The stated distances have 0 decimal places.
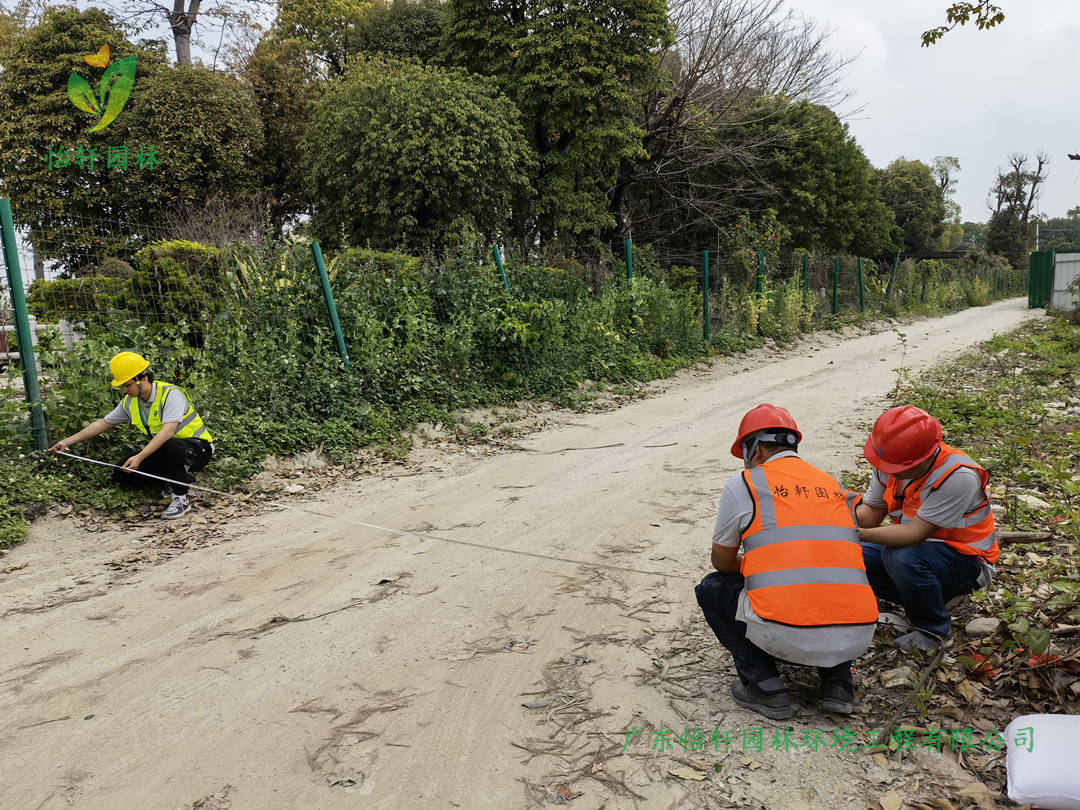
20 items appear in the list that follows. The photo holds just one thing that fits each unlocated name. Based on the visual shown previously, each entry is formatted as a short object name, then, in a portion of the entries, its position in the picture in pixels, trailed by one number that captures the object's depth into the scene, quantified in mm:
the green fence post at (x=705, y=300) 14469
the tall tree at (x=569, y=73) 15953
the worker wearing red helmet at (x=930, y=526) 3010
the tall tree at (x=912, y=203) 44469
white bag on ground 2193
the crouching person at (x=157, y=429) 5484
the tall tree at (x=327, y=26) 20562
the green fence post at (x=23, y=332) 5562
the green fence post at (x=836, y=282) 20078
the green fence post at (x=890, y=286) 23938
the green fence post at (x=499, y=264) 10141
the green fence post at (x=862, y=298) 21755
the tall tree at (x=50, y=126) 16203
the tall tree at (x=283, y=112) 19859
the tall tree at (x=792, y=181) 21312
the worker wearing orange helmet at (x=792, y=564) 2629
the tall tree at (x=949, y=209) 53419
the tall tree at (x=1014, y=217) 54031
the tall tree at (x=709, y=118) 18500
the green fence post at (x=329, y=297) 7879
